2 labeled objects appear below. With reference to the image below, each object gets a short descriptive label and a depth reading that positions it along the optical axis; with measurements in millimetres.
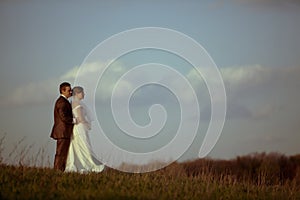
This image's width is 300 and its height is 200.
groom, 19156
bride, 19656
